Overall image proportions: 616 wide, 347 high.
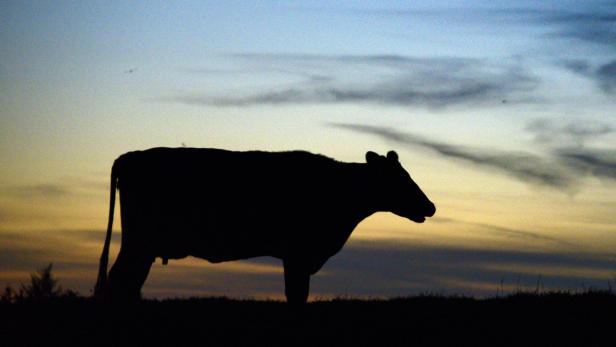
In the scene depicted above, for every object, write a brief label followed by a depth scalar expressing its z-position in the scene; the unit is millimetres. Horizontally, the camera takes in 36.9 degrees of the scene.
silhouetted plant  37094
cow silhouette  16469
